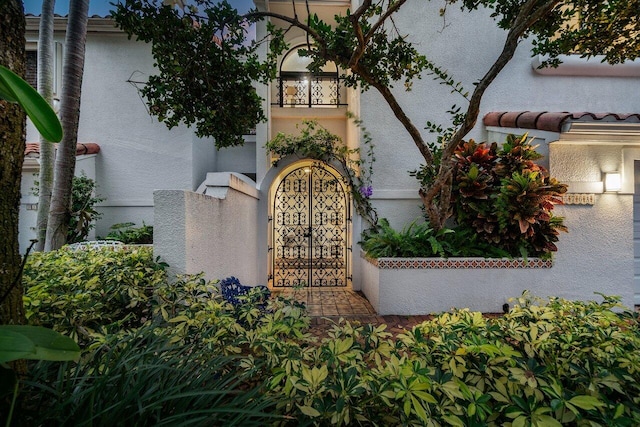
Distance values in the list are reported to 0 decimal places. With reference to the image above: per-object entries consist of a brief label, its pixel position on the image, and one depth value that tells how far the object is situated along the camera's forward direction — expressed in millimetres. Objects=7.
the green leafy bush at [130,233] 7562
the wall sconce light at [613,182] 5770
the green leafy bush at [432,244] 5555
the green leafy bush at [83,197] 7234
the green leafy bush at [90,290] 2055
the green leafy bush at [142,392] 1171
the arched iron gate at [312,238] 7734
